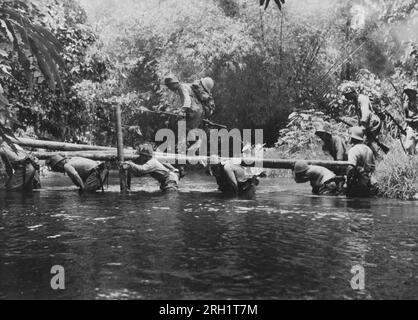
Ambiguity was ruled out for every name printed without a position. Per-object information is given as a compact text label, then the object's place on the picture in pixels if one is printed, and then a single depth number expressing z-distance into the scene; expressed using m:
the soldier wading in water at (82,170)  11.43
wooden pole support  11.71
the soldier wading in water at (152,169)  11.75
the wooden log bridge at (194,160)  11.70
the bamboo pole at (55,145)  12.18
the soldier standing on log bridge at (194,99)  12.98
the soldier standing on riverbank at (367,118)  11.48
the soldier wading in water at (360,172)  10.77
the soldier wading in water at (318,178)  11.28
